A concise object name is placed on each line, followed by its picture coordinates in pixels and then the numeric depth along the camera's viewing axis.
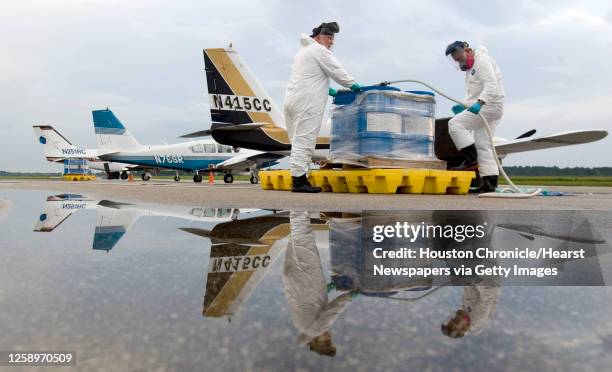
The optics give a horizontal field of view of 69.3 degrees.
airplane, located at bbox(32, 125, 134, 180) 35.97
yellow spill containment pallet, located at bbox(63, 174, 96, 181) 31.91
